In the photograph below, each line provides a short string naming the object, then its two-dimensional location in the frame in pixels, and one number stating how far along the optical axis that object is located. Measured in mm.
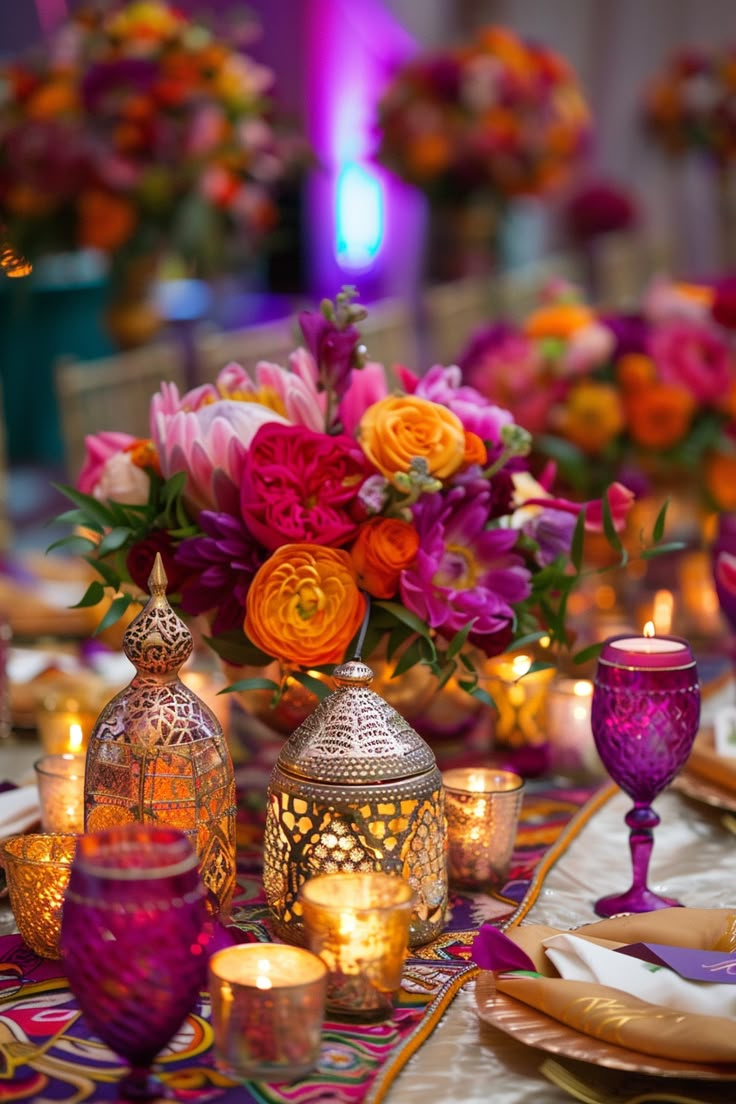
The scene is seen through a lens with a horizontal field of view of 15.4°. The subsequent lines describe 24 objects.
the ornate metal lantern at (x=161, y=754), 1839
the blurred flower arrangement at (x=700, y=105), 7436
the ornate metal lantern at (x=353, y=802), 1832
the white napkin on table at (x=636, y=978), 1728
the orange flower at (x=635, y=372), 2979
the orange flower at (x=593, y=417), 2962
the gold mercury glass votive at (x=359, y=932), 1729
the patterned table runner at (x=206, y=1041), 1692
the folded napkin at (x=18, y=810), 2030
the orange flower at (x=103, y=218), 4186
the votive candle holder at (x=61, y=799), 2006
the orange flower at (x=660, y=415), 2966
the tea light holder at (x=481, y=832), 1975
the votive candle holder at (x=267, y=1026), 1643
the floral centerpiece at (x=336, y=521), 1966
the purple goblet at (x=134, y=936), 1620
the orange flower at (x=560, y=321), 3120
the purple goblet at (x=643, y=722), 1936
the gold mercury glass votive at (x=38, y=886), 1828
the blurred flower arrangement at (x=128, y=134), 4107
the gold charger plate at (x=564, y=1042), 1679
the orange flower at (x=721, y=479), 3047
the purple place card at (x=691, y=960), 1748
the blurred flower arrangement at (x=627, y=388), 2977
